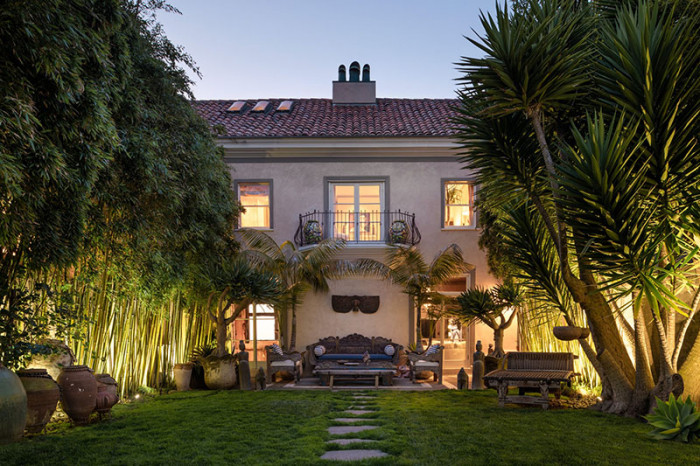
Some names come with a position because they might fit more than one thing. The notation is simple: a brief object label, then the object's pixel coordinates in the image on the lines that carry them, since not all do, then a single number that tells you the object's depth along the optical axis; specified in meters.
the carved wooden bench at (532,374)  8.34
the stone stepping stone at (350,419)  7.56
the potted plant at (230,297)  11.21
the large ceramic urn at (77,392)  7.10
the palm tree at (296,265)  13.27
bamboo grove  4.88
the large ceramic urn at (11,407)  5.71
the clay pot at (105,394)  7.48
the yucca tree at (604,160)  6.06
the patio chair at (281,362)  12.32
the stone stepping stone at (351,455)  5.42
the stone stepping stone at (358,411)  8.23
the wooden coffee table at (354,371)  11.34
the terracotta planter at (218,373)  11.56
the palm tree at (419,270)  13.43
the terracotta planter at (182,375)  11.30
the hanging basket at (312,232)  14.32
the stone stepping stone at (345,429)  6.79
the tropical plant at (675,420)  6.06
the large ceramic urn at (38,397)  6.41
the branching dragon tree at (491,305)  11.03
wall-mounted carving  14.70
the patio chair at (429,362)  12.16
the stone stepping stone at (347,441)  6.10
